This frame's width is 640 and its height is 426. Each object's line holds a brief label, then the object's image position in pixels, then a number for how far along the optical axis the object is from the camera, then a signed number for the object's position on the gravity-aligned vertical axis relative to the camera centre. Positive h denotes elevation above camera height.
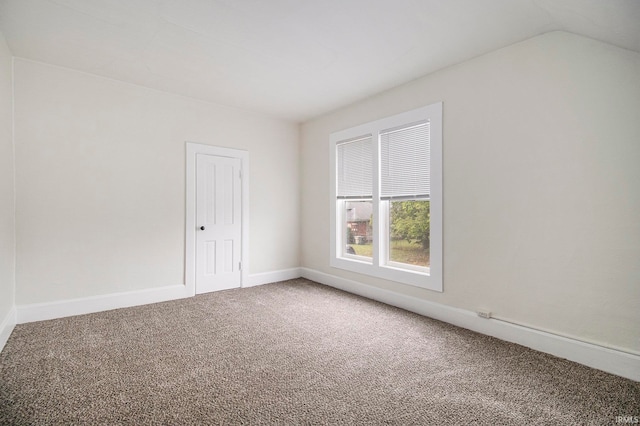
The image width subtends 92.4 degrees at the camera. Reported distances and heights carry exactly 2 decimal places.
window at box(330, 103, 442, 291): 3.42 +0.16
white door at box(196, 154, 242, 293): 4.42 -0.18
